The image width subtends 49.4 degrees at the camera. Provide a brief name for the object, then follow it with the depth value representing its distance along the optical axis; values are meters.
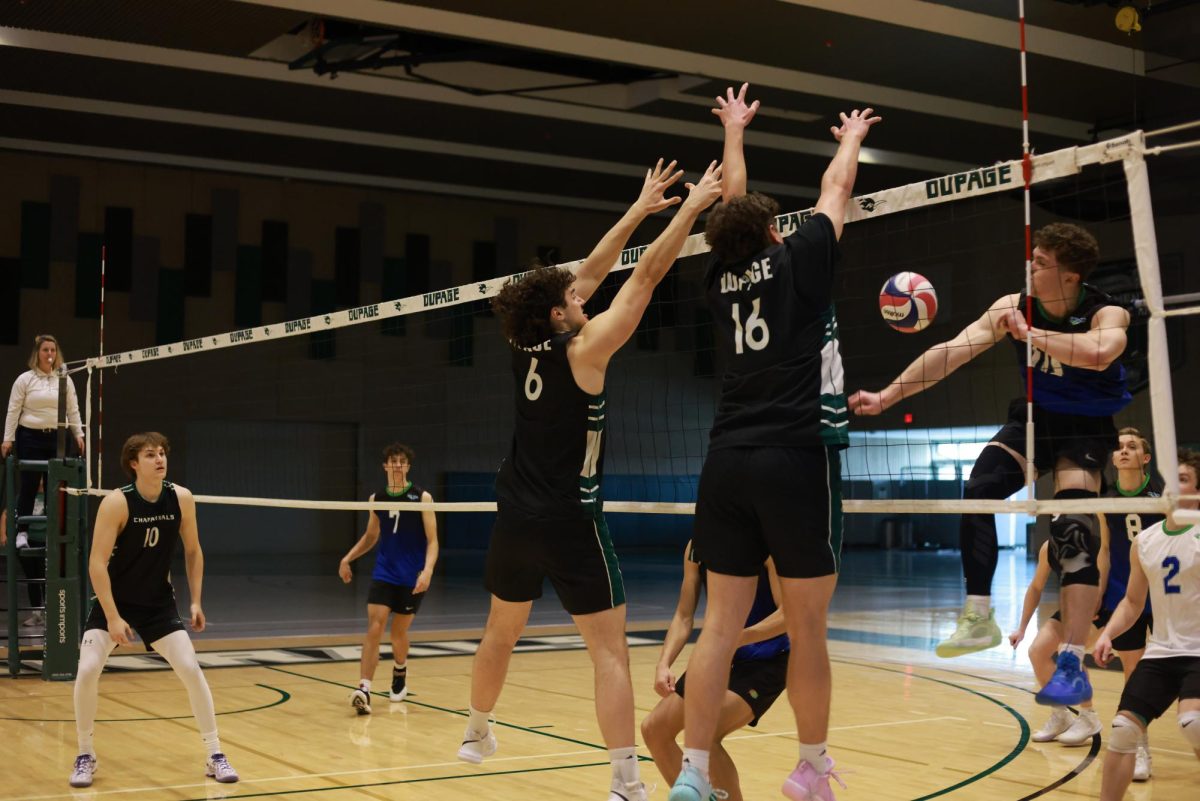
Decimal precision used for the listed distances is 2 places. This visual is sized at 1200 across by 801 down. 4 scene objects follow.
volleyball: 5.12
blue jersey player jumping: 4.49
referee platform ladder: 9.51
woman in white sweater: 11.05
